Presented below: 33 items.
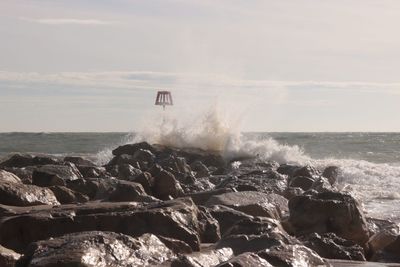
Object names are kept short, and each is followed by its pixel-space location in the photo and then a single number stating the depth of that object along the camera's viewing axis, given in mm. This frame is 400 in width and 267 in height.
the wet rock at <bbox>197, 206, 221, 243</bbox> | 10215
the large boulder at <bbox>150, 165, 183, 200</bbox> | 15477
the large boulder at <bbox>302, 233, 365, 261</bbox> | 9577
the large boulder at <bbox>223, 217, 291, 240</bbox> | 9723
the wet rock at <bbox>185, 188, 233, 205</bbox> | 13826
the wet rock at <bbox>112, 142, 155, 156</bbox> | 28526
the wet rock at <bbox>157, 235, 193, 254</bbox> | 8394
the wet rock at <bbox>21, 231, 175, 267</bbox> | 6907
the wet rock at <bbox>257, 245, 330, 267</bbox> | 7605
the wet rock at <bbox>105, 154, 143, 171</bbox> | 22733
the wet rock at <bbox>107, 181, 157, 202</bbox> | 12867
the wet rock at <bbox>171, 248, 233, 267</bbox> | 7235
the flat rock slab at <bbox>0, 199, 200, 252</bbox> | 9232
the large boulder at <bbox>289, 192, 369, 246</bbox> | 11508
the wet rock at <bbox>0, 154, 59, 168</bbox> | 21426
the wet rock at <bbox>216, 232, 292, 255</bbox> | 8497
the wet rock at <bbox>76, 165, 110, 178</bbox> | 18669
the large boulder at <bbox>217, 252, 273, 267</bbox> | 6901
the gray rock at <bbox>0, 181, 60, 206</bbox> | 11641
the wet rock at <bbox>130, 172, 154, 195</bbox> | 15450
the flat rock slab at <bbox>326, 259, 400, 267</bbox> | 8861
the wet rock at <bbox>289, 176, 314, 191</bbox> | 18143
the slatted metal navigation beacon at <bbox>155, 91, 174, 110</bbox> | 39766
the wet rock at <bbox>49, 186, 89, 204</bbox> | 13111
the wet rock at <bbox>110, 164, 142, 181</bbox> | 19112
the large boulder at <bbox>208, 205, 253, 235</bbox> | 11162
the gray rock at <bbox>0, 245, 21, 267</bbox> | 7532
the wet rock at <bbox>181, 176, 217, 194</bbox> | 16739
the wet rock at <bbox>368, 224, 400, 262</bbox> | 10409
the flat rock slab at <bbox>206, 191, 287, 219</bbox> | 12491
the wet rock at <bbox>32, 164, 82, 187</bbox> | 15440
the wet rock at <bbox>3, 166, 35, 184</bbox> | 16372
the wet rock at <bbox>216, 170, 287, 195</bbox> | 15618
